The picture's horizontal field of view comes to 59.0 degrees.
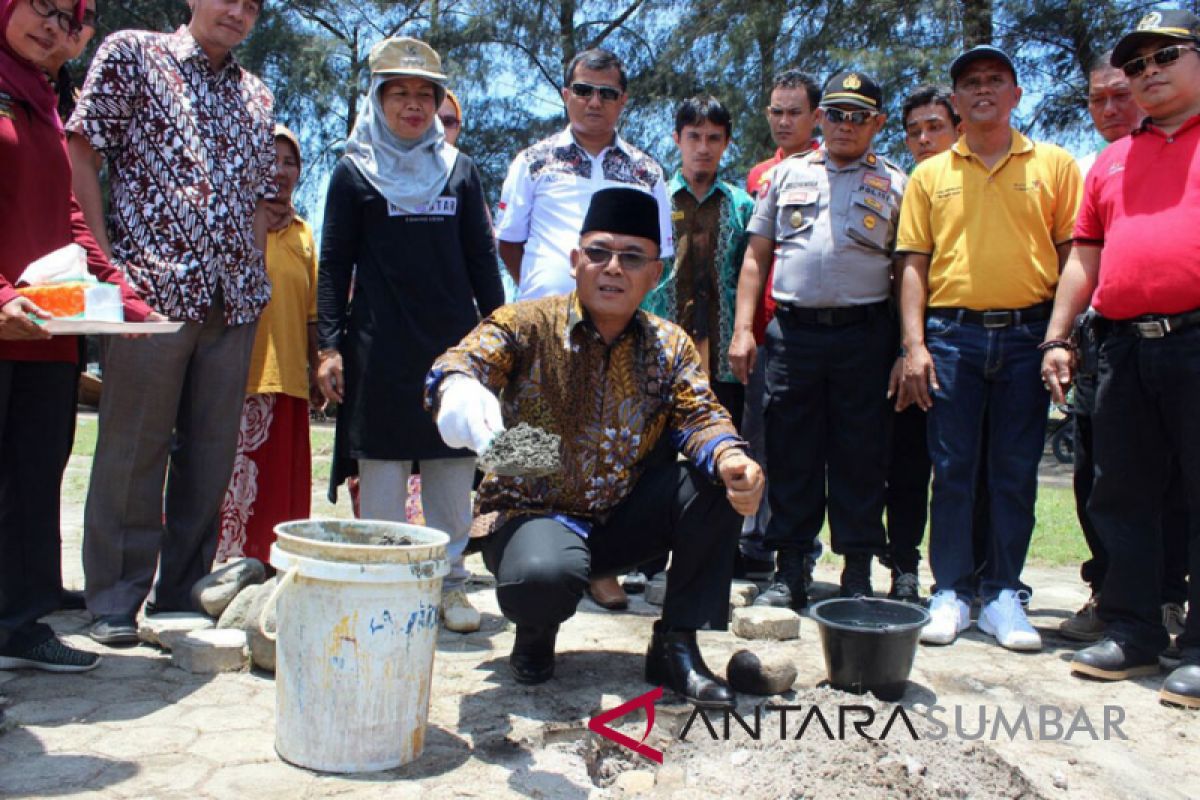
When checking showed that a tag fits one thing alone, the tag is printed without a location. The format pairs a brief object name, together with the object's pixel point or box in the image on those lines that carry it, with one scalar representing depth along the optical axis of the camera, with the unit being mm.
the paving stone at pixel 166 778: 2541
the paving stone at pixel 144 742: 2791
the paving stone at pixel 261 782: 2553
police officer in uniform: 4551
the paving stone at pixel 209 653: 3463
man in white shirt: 4512
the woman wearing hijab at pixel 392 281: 4199
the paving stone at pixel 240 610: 3764
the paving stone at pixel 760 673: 3404
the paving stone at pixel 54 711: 3004
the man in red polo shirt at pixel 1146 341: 3648
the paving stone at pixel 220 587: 3865
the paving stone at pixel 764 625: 4102
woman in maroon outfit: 3242
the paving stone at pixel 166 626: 3658
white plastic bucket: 2611
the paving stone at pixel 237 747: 2768
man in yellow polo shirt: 4285
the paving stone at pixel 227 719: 3004
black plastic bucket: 3340
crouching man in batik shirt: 3340
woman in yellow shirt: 4820
